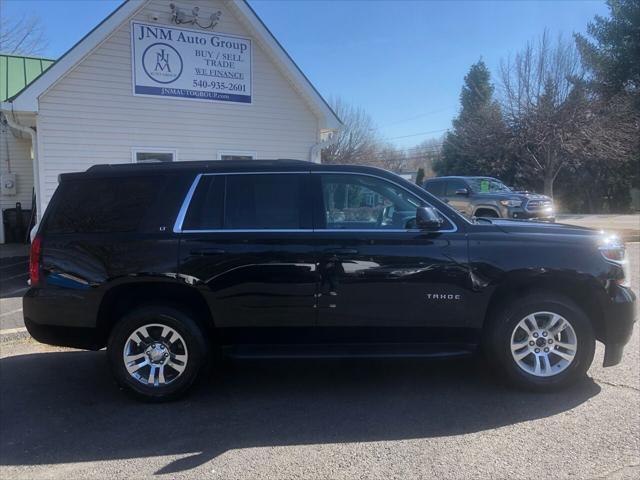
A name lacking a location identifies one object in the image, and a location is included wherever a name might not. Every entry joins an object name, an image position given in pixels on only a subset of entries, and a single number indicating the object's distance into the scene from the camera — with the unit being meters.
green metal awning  13.99
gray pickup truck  15.34
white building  9.66
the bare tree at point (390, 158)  46.03
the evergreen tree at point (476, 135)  23.70
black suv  4.18
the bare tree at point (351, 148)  36.62
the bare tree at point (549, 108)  21.25
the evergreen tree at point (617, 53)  23.05
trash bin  14.12
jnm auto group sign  10.28
